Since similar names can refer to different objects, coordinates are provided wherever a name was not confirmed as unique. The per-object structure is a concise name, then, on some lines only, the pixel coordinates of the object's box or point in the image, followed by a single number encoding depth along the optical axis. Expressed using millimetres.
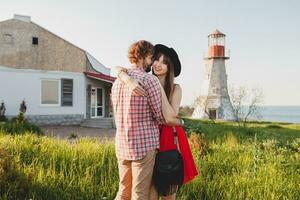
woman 2918
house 17656
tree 25745
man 2879
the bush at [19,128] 11016
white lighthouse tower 35125
